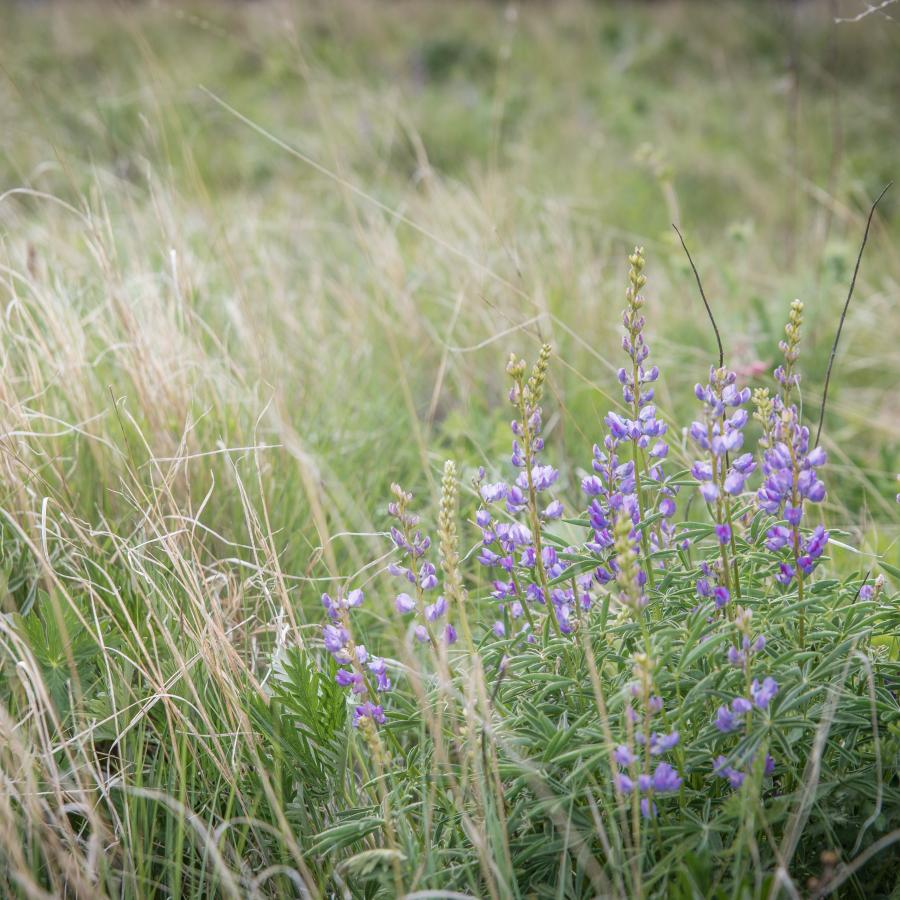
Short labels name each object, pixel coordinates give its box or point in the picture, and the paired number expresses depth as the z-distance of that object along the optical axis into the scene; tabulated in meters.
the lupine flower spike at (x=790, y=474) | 1.33
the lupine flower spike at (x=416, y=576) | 1.45
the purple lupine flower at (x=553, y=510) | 1.49
